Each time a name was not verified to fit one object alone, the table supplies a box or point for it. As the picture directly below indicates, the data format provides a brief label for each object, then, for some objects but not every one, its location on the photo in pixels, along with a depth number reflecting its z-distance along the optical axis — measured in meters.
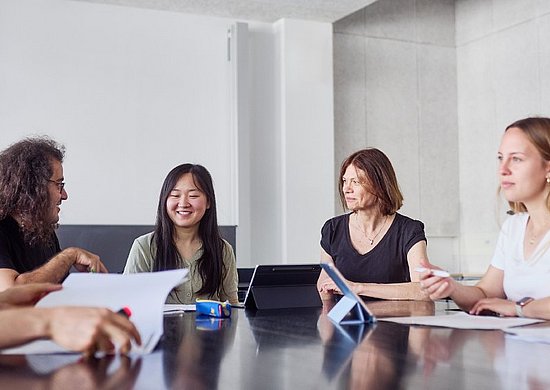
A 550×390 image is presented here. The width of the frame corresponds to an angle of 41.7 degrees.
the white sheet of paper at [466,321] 1.66
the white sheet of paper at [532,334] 1.40
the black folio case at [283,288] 2.29
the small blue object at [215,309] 2.01
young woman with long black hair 2.88
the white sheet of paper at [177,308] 2.18
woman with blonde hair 2.29
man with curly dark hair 2.40
